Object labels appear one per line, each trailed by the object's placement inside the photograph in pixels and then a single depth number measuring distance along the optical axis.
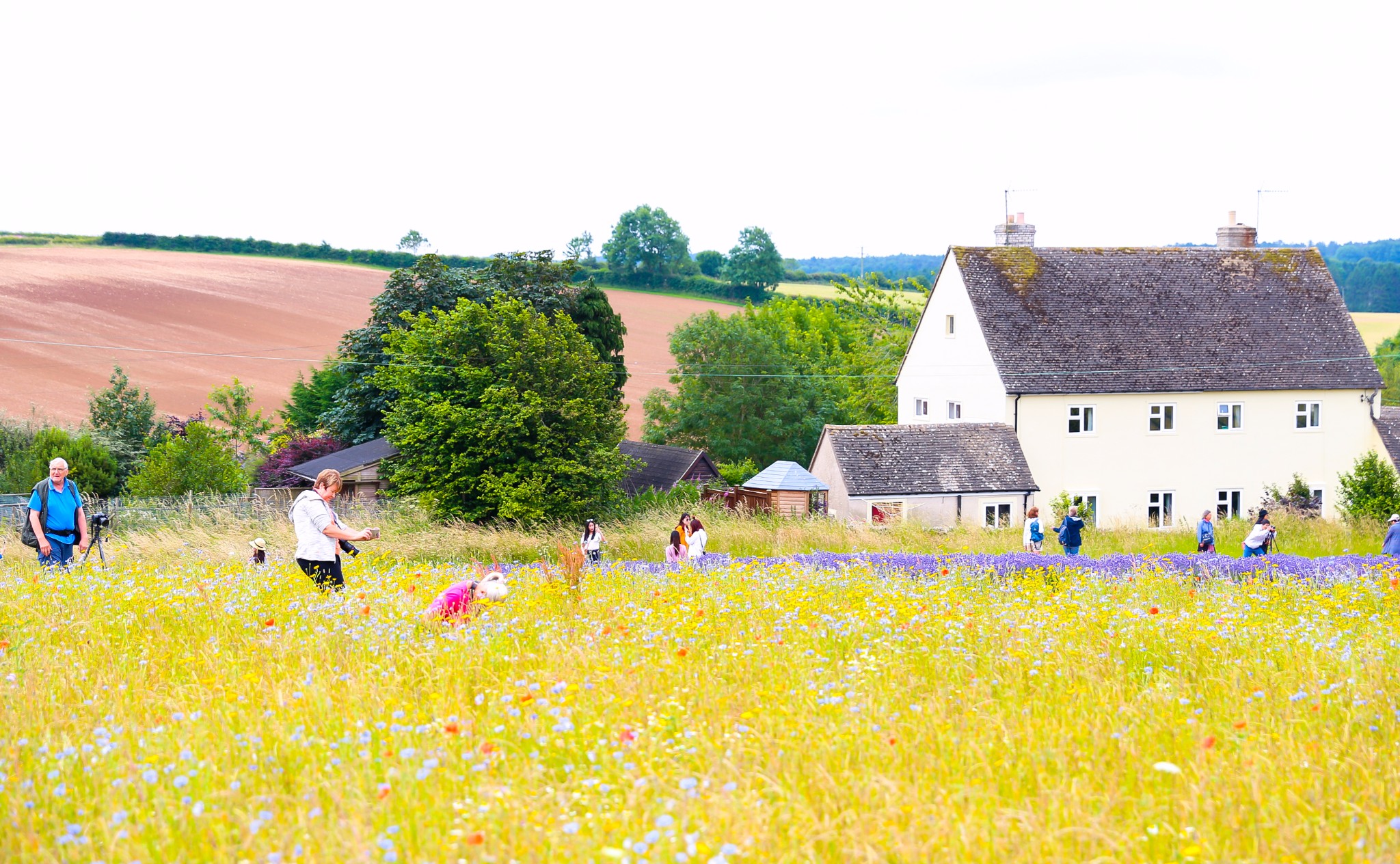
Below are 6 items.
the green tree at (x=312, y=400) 59.53
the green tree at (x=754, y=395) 58.28
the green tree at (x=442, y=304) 51.12
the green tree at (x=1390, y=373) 93.50
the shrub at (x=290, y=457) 49.56
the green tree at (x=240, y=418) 56.34
